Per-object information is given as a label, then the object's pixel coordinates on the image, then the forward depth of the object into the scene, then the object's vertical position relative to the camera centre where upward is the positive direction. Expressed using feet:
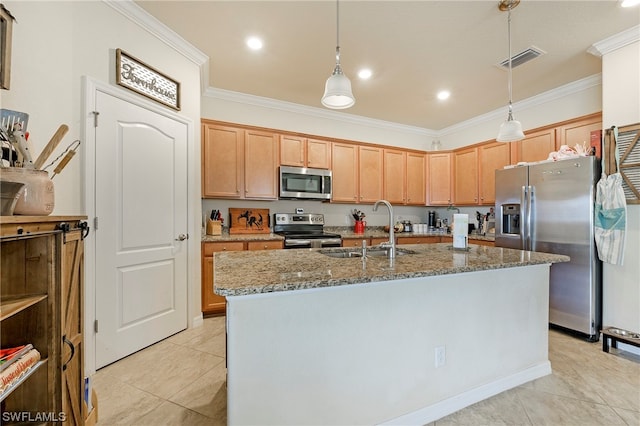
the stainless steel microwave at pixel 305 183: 12.32 +1.40
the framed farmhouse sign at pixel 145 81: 7.27 +3.76
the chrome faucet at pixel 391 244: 5.97 -0.65
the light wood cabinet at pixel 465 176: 13.96 +1.96
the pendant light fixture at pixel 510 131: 7.39 +2.20
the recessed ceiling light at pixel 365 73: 10.04 +5.13
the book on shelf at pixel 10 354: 3.13 -1.63
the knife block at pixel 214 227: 10.96 -0.50
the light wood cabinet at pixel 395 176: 14.75 +2.00
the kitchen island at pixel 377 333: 4.00 -2.05
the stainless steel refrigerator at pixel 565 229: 8.46 -0.49
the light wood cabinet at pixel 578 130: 9.81 +3.06
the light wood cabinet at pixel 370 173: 14.16 +2.07
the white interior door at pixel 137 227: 7.01 -0.36
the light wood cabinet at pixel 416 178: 15.38 +1.96
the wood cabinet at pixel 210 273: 10.04 -2.09
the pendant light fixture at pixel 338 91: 5.82 +2.58
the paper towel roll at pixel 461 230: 7.32 -0.42
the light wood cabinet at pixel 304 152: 12.51 +2.84
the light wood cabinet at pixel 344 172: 13.60 +2.07
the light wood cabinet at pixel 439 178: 15.28 +1.98
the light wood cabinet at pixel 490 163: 12.71 +2.36
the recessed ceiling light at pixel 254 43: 8.37 +5.18
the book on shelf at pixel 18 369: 3.02 -1.76
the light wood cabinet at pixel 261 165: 11.76 +2.09
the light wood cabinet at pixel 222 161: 11.00 +2.12
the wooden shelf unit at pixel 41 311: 3.56 -1.26
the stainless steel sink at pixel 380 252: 7.12 -0.97
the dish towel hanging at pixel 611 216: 7.83 -0.06
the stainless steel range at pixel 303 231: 11.48 -0.79
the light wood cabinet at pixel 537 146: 11.07 +2.80
